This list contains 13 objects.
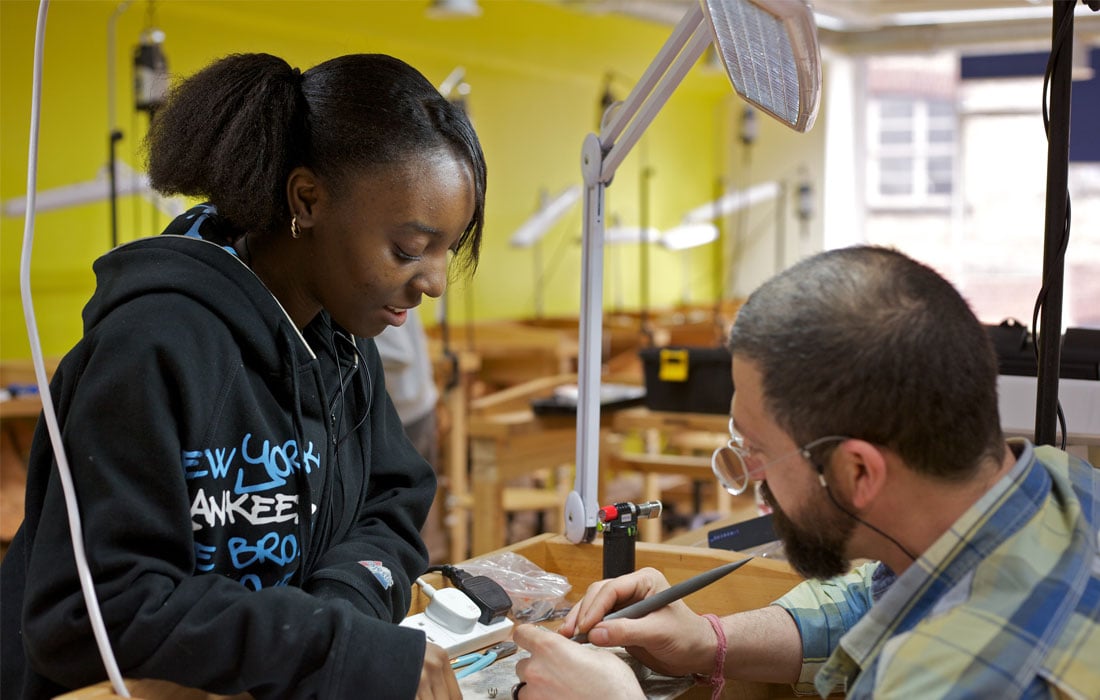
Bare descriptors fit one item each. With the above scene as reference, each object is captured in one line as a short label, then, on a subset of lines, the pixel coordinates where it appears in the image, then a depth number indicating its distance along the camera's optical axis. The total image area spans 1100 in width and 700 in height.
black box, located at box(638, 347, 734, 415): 3.54
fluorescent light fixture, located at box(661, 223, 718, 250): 5.98
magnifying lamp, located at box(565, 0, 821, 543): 1.24
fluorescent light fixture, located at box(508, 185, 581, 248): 5.71
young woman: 1.10
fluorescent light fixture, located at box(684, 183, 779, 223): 6.75
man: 1.01
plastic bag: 1.64
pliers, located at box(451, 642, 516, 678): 1.43
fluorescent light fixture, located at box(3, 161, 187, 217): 3.94
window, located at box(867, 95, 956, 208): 10.01
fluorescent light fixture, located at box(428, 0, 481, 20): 5.06
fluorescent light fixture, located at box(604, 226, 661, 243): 6.23
